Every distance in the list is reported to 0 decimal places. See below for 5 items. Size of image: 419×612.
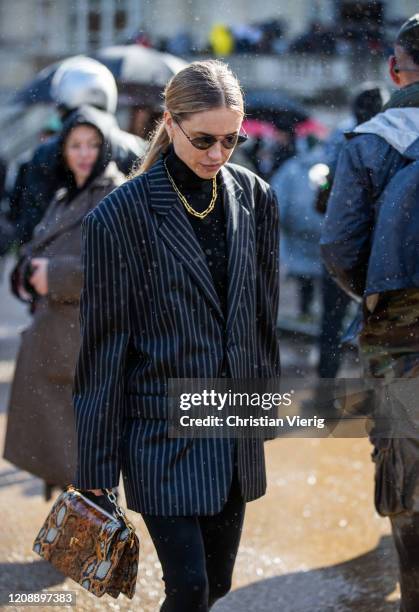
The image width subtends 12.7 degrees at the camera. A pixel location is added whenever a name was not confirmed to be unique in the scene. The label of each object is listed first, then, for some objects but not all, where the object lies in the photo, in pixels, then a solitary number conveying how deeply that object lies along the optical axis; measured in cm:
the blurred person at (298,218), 1484
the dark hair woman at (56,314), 770
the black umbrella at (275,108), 2490
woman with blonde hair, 486
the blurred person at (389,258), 571
